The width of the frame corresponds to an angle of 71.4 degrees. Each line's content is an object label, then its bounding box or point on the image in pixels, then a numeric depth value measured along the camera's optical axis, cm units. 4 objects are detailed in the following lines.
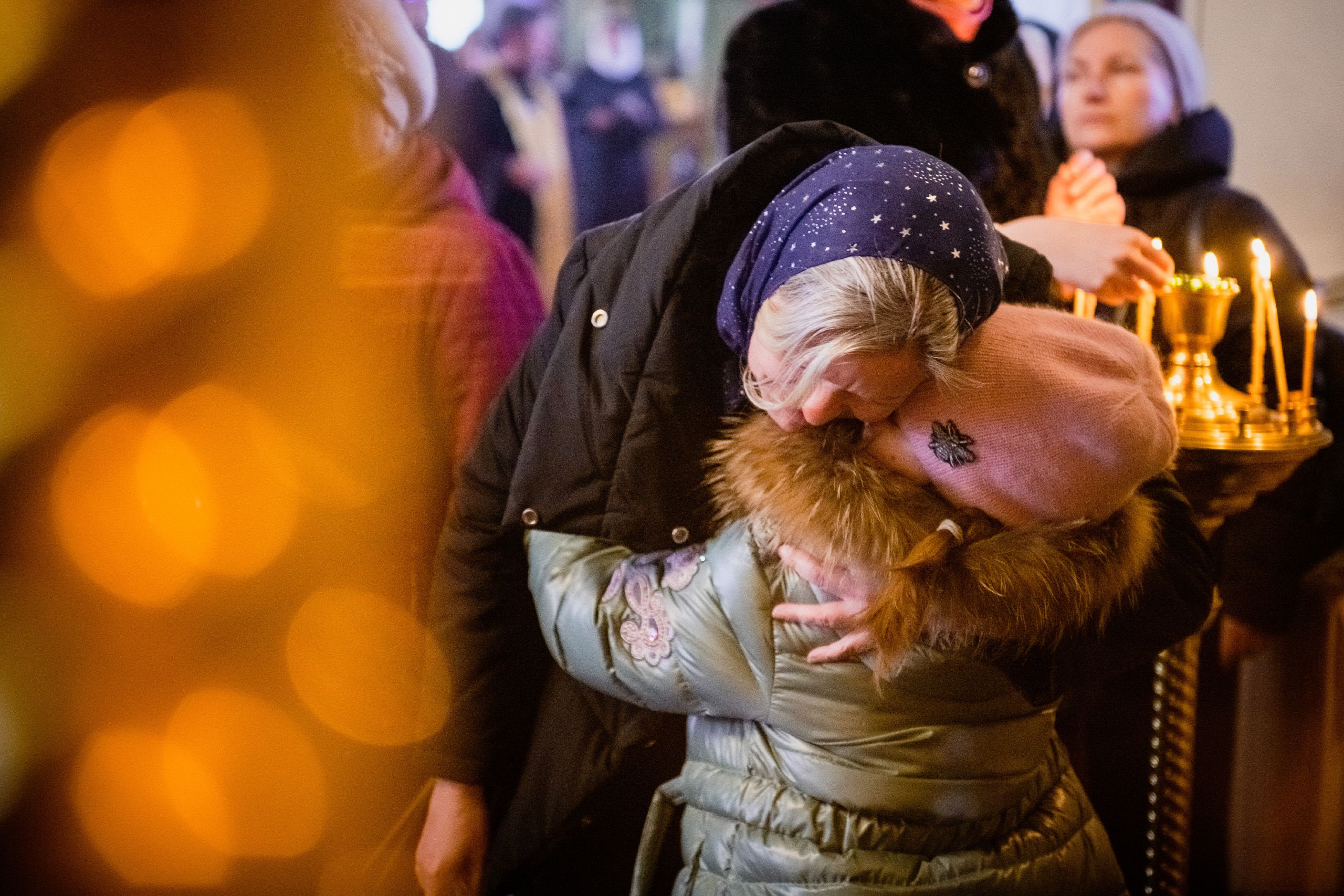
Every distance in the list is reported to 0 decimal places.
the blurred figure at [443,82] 121
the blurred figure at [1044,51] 176
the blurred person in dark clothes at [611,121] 266
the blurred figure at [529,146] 220
